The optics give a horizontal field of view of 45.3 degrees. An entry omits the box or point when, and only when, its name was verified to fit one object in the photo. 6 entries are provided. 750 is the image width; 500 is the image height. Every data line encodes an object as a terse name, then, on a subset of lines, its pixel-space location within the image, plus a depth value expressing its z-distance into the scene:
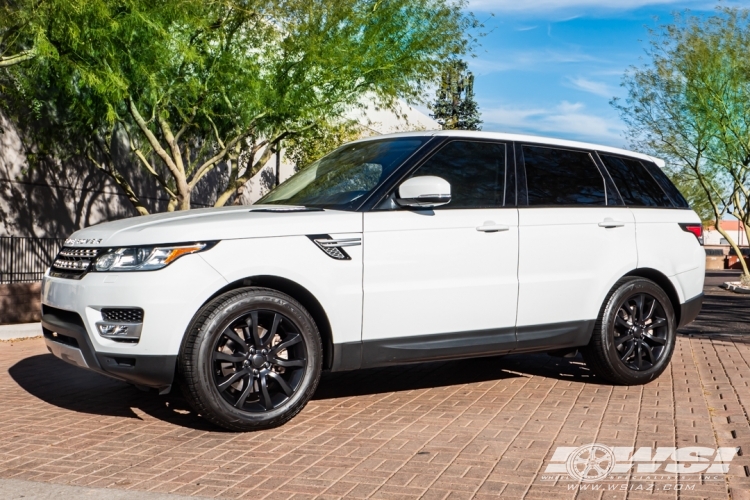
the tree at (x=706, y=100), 30.75
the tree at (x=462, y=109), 61.15
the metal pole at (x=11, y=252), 15.46
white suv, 5.45
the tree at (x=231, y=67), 14.93
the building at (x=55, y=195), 18.33
